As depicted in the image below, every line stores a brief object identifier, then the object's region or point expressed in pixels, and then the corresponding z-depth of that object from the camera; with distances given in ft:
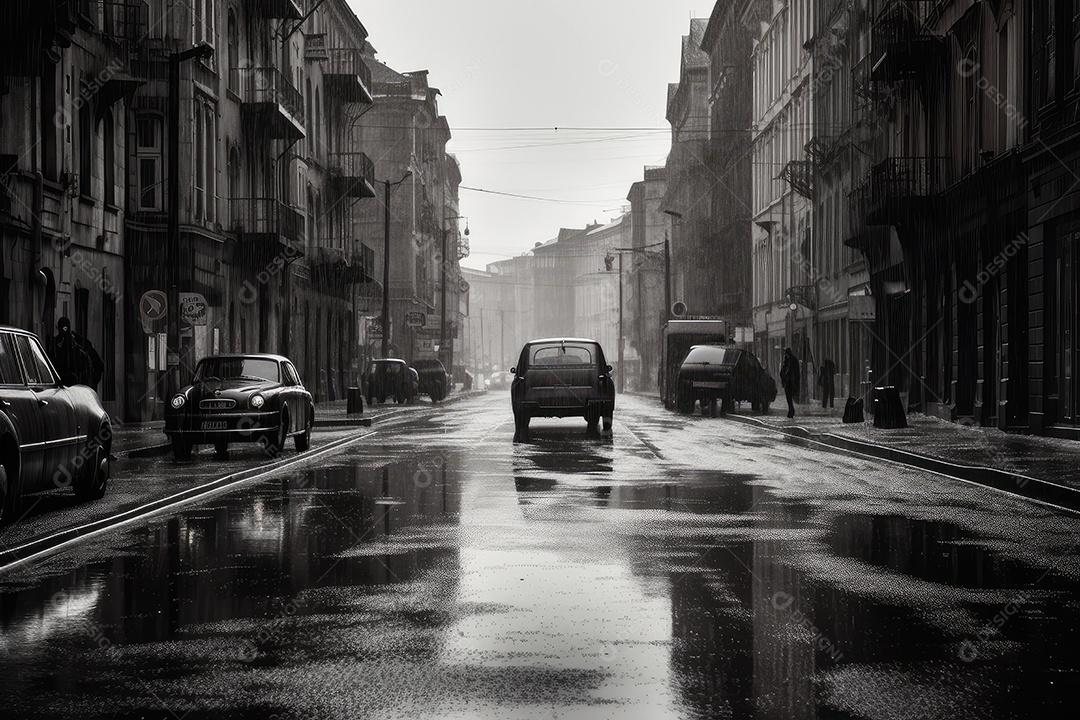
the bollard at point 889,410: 92.68
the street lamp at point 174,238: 83.82
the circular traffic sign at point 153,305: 83.05
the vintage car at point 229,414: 67.10
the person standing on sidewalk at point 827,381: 146.47
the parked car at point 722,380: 135.03
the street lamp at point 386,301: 169.38
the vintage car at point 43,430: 37.83
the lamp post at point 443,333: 247.29
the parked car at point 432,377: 200.64
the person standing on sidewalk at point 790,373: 121.70
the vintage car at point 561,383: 88.22
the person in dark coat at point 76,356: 80.89
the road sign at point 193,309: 84.58
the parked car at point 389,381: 177.27
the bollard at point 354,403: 123.65
